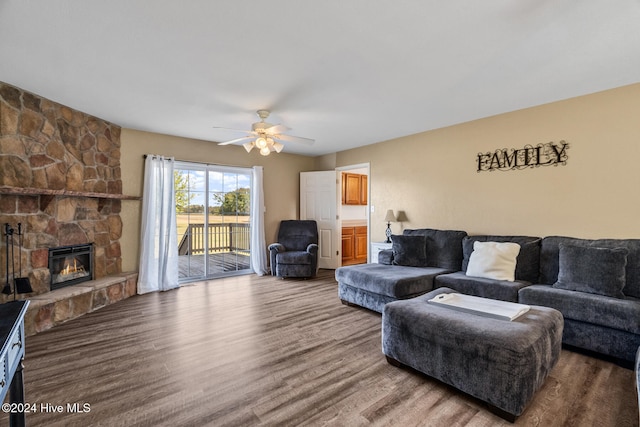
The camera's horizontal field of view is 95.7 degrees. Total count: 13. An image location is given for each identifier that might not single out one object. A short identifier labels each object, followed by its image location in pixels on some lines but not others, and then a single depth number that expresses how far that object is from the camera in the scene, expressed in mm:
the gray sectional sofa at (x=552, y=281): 2391
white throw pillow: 3249
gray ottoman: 1719
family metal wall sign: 3432
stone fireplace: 3033
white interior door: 6133
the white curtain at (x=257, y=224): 5734
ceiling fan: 3492
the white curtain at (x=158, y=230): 4543
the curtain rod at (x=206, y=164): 4693
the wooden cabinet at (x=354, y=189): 6855
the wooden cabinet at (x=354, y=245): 6781
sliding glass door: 5168
